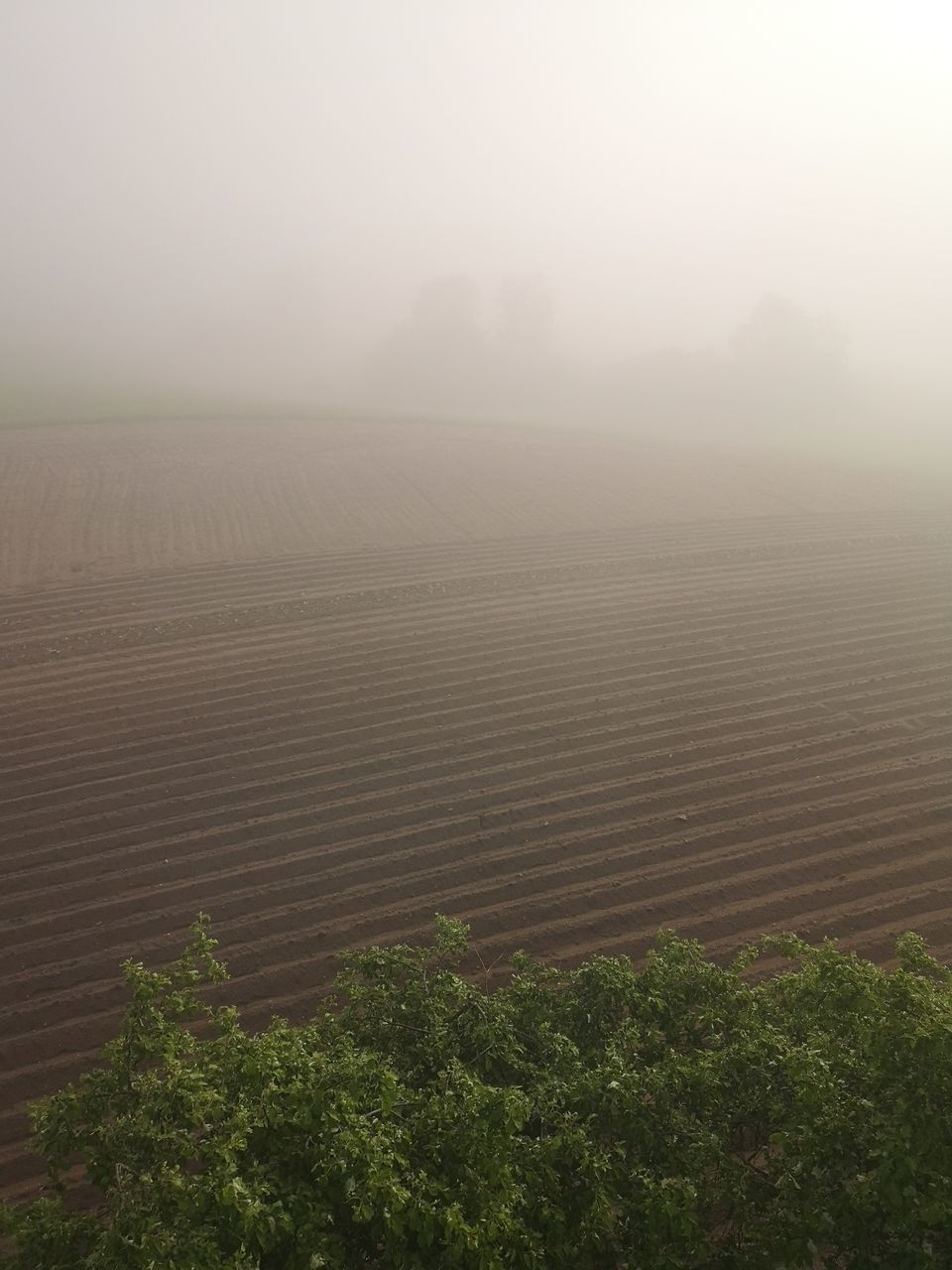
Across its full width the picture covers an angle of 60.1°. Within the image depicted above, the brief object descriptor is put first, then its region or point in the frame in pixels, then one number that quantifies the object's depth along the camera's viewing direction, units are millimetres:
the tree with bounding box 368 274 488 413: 75562
